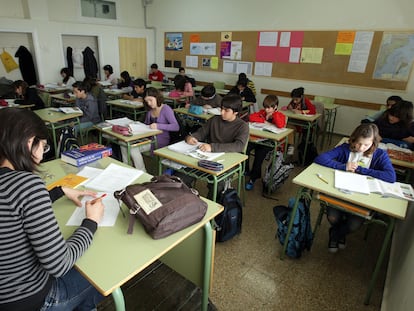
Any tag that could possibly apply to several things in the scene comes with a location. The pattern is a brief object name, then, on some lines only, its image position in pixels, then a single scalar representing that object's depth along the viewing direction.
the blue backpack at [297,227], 2.21
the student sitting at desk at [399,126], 3.21
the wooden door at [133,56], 8.37
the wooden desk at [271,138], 3.15
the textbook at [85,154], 1.98
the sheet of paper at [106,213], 1.34
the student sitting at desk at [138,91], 5.03
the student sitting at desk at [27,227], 0.90
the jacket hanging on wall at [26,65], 6.62
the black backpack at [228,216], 2.37
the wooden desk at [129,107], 4.75
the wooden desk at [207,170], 2.24
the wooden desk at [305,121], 4.14
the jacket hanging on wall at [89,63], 7.59
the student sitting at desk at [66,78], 6.80
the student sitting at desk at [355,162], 2.13
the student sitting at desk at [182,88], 5.67
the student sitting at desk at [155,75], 8.36
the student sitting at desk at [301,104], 4.49
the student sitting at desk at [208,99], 4.43
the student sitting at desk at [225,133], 2.58
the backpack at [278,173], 3.24
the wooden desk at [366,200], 1.70
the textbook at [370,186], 1.86
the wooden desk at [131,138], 2.92
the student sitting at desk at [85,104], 4.43
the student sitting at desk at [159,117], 3.35
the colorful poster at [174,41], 8.18
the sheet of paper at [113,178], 1.67
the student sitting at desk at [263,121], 3.51
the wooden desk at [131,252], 1.06
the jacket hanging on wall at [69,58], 7.39
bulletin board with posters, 5.14
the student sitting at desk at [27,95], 4.71
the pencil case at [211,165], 2.16
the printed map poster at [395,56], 4.98
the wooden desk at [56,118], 3.73
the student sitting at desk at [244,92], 5.82
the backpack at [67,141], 2.97
